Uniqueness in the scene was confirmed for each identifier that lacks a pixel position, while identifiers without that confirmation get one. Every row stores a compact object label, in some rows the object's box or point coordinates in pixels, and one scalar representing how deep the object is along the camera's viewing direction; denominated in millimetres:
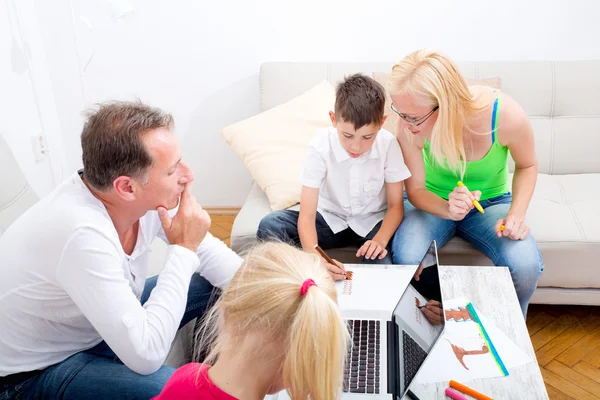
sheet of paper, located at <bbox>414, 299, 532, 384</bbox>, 1177
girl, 854
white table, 1135
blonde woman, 1630
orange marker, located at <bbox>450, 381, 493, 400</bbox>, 1104
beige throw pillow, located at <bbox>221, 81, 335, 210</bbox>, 2223
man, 1178
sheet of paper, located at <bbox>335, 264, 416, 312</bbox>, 1412
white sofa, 1921
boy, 1698
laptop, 1133
